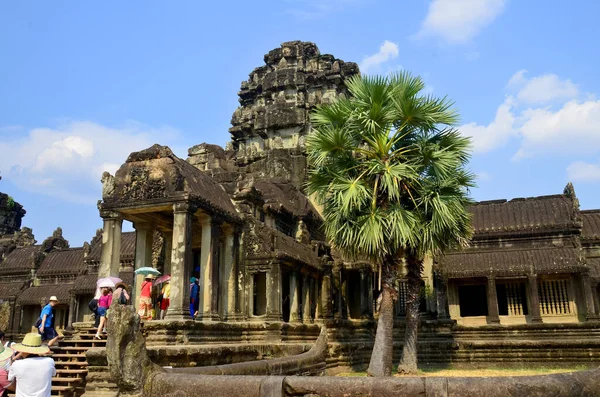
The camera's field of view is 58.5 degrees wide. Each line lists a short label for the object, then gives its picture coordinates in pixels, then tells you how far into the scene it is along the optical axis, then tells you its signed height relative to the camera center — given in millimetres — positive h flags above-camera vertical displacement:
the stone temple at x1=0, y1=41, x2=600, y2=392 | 14320 +2371
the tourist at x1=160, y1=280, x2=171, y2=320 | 14609 +723
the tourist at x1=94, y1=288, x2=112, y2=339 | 12883 +621
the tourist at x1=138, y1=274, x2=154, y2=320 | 13787 +717
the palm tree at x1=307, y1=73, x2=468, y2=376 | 14711 +4329
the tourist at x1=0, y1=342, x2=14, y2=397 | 6918 -471
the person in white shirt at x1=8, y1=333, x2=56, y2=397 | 6340 -533
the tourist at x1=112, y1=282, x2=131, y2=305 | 12375 +770
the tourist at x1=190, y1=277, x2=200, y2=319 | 15359 +837
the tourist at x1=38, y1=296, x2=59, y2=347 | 12758 +157
